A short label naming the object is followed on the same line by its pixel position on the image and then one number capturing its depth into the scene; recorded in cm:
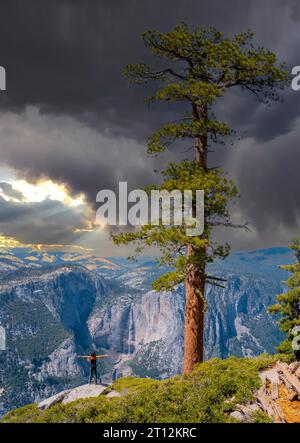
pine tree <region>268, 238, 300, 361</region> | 3091
